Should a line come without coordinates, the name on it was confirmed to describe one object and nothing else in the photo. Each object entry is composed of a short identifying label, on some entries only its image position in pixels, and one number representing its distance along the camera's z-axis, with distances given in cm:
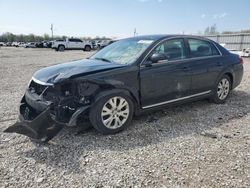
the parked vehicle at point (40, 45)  3544
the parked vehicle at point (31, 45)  3823
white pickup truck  2446
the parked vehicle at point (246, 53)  1490
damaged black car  273
